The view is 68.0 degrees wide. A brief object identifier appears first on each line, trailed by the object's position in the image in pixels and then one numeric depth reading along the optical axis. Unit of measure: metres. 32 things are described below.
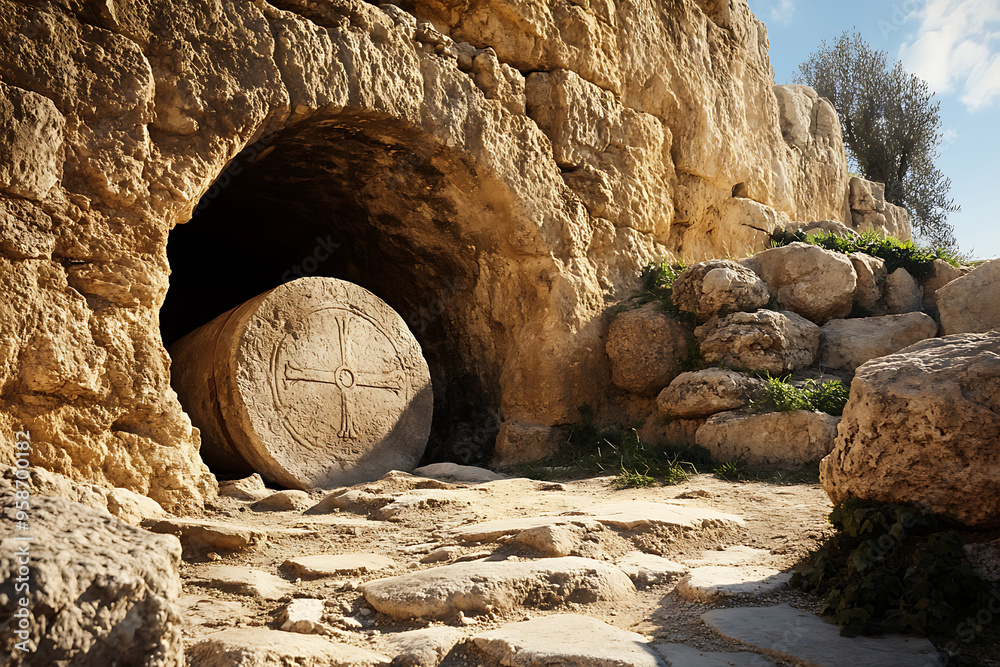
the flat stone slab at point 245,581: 2.26
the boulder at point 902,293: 5.68
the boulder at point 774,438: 4.52
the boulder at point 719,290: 5.29
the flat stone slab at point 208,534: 2.63
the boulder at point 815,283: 5.47
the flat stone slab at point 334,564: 2.45
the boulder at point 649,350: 5.38
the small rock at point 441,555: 2.69
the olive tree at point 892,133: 13.77
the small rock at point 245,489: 3.72
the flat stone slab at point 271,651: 1.67
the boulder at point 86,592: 1.17
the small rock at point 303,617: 1.97
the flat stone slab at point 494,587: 2.13
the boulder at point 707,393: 4.88
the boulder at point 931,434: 2.12
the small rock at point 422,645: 1.80
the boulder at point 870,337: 5.15
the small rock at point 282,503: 3.59
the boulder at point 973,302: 4.98
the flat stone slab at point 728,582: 2.30
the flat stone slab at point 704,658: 1.80
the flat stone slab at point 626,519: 2.88
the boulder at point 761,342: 5.05
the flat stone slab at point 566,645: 1.75
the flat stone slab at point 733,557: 2.74
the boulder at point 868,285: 5.66
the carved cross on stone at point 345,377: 4.45
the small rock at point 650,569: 2.54
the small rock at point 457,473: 4.48
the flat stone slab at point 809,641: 1.76
